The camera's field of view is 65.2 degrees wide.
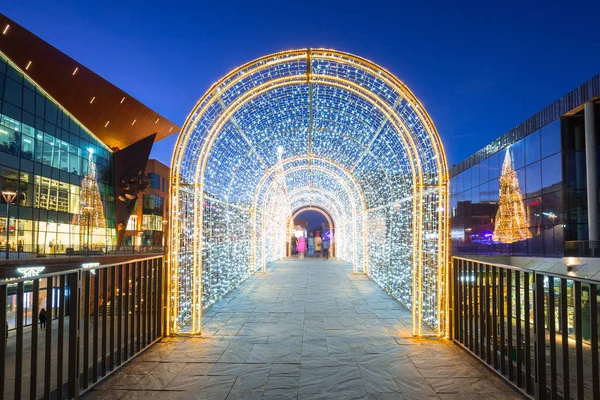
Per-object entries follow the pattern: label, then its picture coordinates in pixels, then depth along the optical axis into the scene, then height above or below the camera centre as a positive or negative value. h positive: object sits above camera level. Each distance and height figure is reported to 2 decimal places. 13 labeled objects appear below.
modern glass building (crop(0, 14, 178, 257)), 23.52 +4.81
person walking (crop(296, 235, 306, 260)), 25.77 -1.22
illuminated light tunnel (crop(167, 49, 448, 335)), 6.46 +1.19
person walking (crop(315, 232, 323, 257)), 26.69 -1.08
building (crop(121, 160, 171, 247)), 47.16 +1.19
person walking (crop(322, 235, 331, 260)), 24.89 -1.33
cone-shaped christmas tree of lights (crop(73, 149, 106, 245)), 29.59 +1.07
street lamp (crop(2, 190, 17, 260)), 18.66 +1.23
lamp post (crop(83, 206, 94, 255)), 29.72 +0.95
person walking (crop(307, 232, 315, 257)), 28.78 -1.33
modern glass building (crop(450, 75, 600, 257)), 17.42 +1.87
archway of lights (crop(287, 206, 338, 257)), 27.52 +0.76
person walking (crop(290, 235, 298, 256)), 30.08 -1.22
